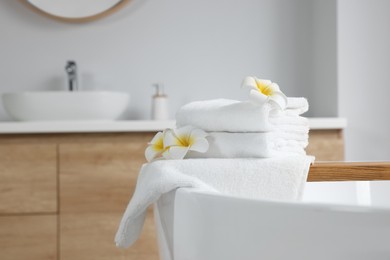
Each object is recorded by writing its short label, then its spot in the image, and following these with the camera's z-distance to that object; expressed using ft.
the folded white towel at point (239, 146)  5.49
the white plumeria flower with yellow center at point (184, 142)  5.42
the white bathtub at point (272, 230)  3.13
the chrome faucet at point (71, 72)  12.08
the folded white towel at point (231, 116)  5.53
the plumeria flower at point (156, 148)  5.76
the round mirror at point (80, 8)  12.39
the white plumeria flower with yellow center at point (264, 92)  5.57
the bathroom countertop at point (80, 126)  10.41
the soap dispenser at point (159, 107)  11.91
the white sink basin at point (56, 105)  10.99
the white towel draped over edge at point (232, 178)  4.88
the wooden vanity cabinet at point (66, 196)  10.44
